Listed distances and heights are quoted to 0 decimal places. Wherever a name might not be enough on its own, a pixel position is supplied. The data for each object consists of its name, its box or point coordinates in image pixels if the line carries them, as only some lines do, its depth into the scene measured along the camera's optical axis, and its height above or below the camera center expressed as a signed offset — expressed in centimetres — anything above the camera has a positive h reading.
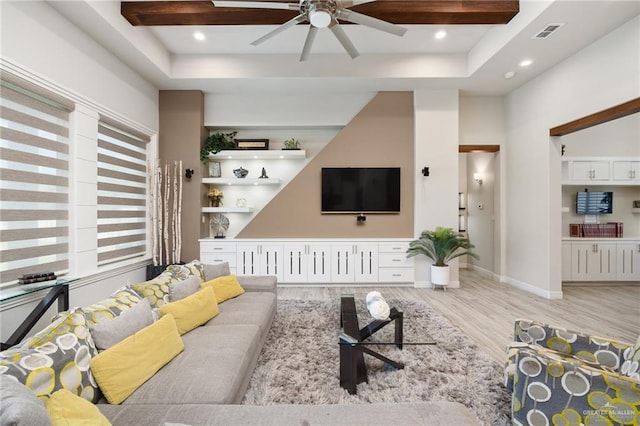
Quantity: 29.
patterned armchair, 133 -88
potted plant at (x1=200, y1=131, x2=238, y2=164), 470 +114
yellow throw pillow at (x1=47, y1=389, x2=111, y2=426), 91 -67
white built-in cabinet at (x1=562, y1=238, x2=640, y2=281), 473 -82
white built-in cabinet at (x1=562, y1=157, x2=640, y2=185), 473 +70
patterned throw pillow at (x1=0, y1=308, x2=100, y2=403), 103 -59
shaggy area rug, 186 -121
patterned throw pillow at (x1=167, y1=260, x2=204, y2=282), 253 -55
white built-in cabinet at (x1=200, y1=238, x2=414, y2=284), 463 -78
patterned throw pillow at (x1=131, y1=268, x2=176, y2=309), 208 -59
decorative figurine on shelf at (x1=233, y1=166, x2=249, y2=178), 482 +69
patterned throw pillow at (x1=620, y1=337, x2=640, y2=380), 145 -81
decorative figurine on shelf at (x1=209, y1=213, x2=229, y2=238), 491 -22
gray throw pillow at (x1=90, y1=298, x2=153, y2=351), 143 -62
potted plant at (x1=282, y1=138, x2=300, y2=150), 488 +118
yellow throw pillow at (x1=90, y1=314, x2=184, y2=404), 130 -75
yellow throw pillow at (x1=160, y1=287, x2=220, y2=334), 199 -72
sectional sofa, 101 -81
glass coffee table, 191 -90
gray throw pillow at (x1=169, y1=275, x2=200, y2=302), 224 -62
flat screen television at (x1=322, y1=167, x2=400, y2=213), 477 +41
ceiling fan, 217 +160
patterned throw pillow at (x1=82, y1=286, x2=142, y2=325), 153 -55
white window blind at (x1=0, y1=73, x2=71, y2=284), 236 +30
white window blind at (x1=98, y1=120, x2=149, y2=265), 348 +26
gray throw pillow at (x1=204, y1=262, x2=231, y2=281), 288 -61
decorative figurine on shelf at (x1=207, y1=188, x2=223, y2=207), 490 +27
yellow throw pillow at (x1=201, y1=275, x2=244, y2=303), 264 -73
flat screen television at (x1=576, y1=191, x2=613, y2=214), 487 +18
